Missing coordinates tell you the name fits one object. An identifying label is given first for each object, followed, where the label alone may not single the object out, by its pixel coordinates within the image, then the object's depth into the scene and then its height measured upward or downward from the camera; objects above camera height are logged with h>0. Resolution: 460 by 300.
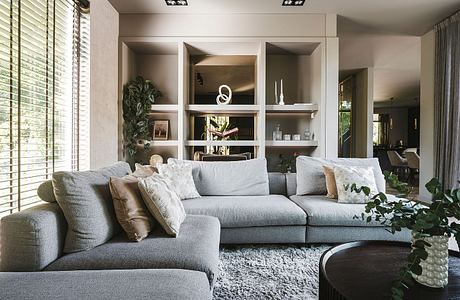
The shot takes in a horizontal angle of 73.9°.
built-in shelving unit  4.59 +0.94
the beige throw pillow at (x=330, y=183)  3.01 -0.41
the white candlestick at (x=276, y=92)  5.13 +0.84
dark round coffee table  1.17 -0.58
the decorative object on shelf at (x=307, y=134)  4.95 +0.12
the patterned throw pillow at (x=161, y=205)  1.79 -0.38
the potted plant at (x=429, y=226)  1.09 -0.33
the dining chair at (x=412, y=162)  7.59 -0.50
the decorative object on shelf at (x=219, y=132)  4.93 +0.15
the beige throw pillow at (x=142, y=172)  2.20 -0.23
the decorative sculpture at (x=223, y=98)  4.81 +0.70
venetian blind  2.10 +0.39
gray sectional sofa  1.09 -0.54
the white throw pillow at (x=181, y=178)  2.95 -0.36
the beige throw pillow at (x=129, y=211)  1.71 -0.40
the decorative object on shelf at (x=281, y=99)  4.81 +0.67
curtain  4.34 +0.61
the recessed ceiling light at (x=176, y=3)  4.16 +1.91
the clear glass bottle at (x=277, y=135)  4.89 +0.11
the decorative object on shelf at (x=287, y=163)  4.93 -0.34
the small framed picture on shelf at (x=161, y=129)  4.97 +0.20
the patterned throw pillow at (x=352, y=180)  2.81 -0.36
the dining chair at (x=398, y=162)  8.74 -0.56
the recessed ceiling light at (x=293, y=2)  4.14 +1.91
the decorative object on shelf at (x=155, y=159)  4.69 -0.28
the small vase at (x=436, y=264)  1.22 -0.49
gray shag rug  1.88 -0.93
